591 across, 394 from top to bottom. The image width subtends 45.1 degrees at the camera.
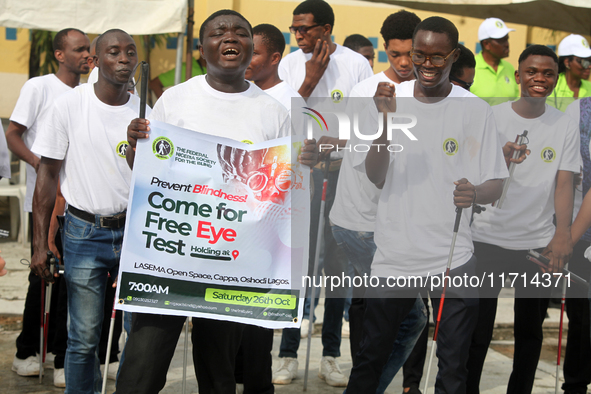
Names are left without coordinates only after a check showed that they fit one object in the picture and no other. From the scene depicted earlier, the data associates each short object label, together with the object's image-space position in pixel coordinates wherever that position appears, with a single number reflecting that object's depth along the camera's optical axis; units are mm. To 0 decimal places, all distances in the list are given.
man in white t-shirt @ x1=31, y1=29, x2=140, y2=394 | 4148
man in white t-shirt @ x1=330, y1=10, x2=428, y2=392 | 4859
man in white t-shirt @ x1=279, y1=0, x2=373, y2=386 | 5488
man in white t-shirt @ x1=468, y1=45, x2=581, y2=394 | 4598
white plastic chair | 8688
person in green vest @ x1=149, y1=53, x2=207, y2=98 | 9317
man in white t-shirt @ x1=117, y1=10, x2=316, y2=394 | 3469
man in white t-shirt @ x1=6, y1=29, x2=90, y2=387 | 5266
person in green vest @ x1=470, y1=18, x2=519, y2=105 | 7488
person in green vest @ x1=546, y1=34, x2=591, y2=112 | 7281
